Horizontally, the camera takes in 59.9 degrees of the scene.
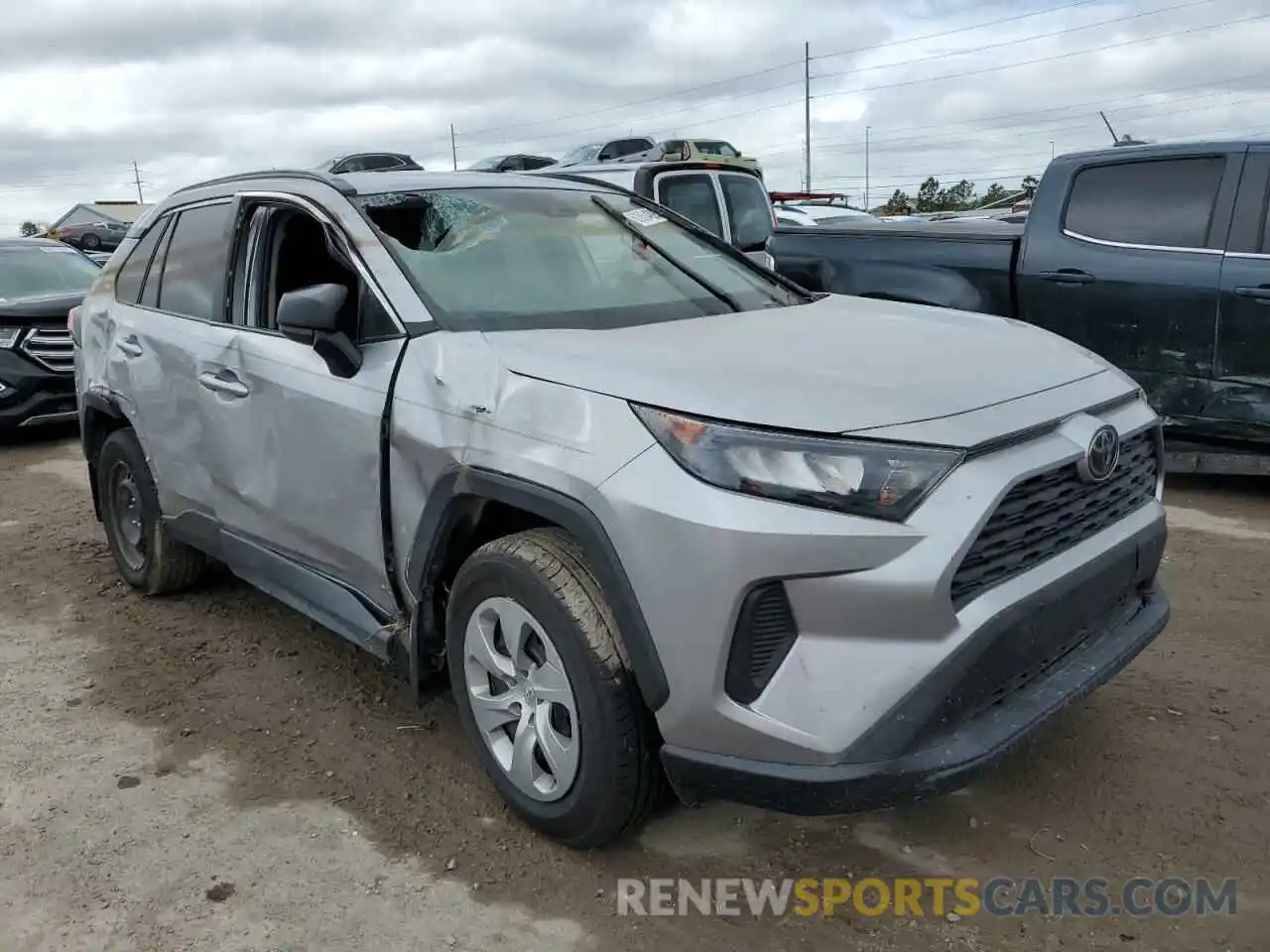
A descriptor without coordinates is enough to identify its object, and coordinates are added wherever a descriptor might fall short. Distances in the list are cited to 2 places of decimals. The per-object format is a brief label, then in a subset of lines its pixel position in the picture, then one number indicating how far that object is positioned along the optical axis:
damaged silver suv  2.25
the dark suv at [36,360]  8.15
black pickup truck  5.36
